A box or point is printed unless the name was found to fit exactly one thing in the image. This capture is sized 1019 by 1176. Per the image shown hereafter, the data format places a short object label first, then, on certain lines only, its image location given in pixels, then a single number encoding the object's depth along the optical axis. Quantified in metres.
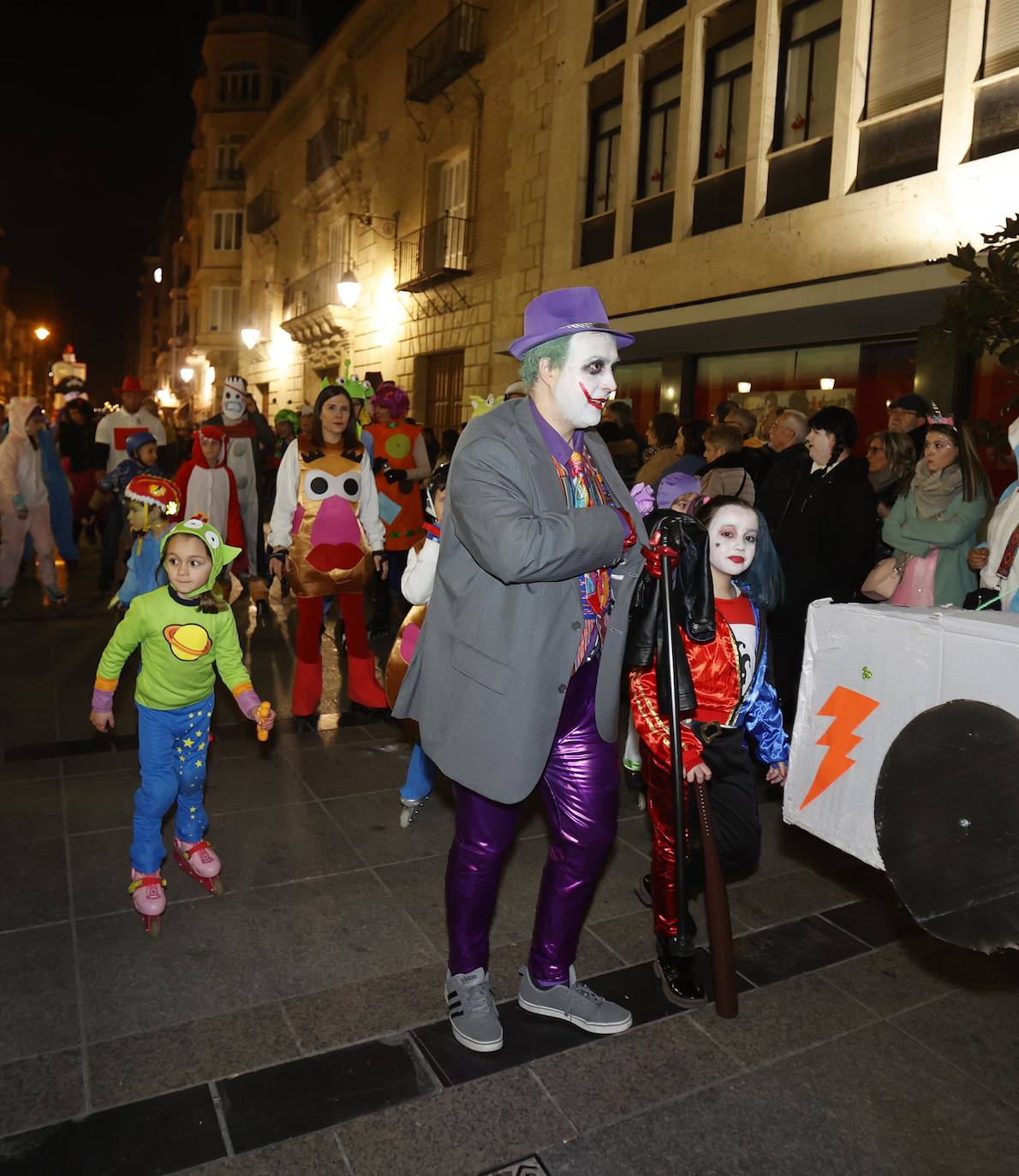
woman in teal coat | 5.32
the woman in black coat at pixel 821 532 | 5.65
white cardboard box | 2.23
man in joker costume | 2.59
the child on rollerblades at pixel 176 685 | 3.60
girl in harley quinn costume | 3.27
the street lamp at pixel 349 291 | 20.17
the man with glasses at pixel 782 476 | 5.98
